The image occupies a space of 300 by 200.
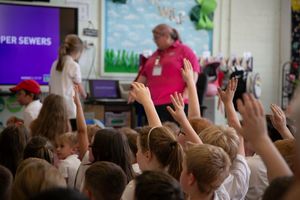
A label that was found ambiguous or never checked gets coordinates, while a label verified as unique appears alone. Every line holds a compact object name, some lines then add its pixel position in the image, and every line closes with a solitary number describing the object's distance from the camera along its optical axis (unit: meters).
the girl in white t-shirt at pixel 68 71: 5.93
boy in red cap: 5.94
